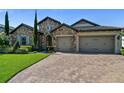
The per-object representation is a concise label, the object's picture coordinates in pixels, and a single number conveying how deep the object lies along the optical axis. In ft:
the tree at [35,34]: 33.31
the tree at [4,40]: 31.93
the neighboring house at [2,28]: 39.19
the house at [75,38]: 30.54
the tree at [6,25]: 35.82
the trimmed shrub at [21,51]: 28.87
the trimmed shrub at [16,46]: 30.16
